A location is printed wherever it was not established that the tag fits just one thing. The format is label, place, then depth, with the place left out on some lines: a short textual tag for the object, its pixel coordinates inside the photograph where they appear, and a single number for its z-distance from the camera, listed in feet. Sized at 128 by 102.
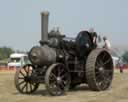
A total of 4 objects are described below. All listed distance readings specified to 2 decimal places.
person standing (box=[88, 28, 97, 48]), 57.16
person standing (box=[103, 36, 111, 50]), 59.62
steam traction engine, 49.98
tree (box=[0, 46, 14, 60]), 389.13
